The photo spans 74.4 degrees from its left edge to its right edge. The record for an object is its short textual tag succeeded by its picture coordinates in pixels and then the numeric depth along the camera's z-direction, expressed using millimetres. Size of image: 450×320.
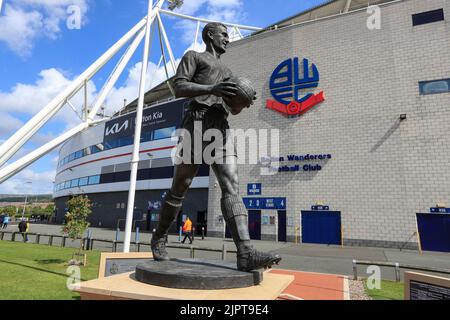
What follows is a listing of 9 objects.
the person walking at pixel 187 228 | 18623
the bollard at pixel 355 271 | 8638
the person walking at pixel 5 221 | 30288
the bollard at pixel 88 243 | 14496
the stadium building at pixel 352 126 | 17547
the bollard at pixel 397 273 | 8566
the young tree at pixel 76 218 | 11255
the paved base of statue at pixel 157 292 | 2613
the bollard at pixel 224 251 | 9935
